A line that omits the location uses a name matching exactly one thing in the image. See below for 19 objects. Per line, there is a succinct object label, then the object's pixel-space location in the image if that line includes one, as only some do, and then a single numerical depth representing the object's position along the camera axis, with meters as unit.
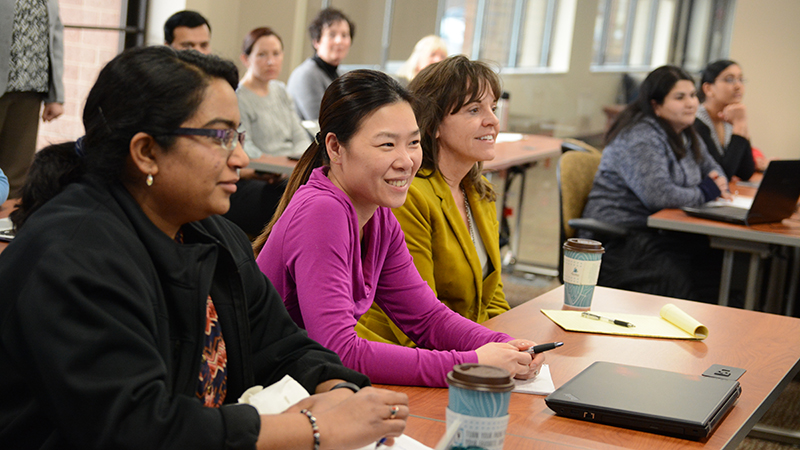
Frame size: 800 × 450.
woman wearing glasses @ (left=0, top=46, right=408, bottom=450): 2.77
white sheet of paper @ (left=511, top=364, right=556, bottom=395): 3.35
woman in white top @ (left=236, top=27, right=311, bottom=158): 7.65
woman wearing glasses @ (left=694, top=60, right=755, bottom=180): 7.84
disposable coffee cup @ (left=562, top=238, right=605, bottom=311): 4.01
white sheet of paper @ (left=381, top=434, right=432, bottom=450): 3.02
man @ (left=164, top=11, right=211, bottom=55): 7.08
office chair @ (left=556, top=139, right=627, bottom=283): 5.72
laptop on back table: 5.31
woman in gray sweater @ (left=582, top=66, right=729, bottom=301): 5.91
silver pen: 3.87
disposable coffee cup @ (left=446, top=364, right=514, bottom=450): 2.86
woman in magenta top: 3.38
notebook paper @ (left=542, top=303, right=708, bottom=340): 3.82
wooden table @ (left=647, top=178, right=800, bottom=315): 5.19
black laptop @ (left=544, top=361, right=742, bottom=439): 3.16
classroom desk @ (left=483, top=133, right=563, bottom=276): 7.94
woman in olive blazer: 4.03
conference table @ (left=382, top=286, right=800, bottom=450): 3.14
